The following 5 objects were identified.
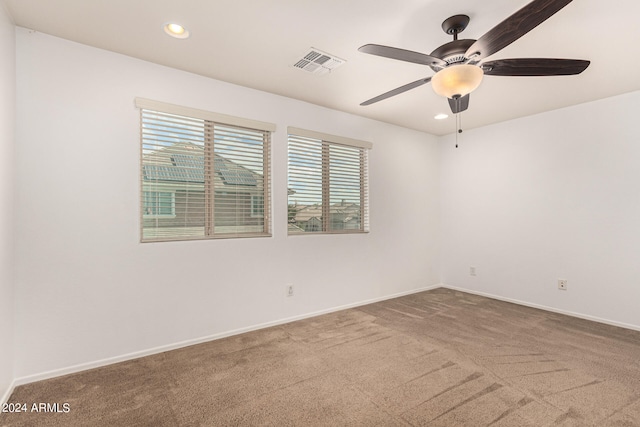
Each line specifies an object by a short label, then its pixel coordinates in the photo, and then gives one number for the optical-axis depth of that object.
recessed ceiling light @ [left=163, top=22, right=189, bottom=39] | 2.10
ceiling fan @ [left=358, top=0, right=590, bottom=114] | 1.73
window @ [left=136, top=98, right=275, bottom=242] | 2.64
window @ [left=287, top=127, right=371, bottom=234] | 3.50
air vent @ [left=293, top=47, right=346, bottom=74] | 2.45
